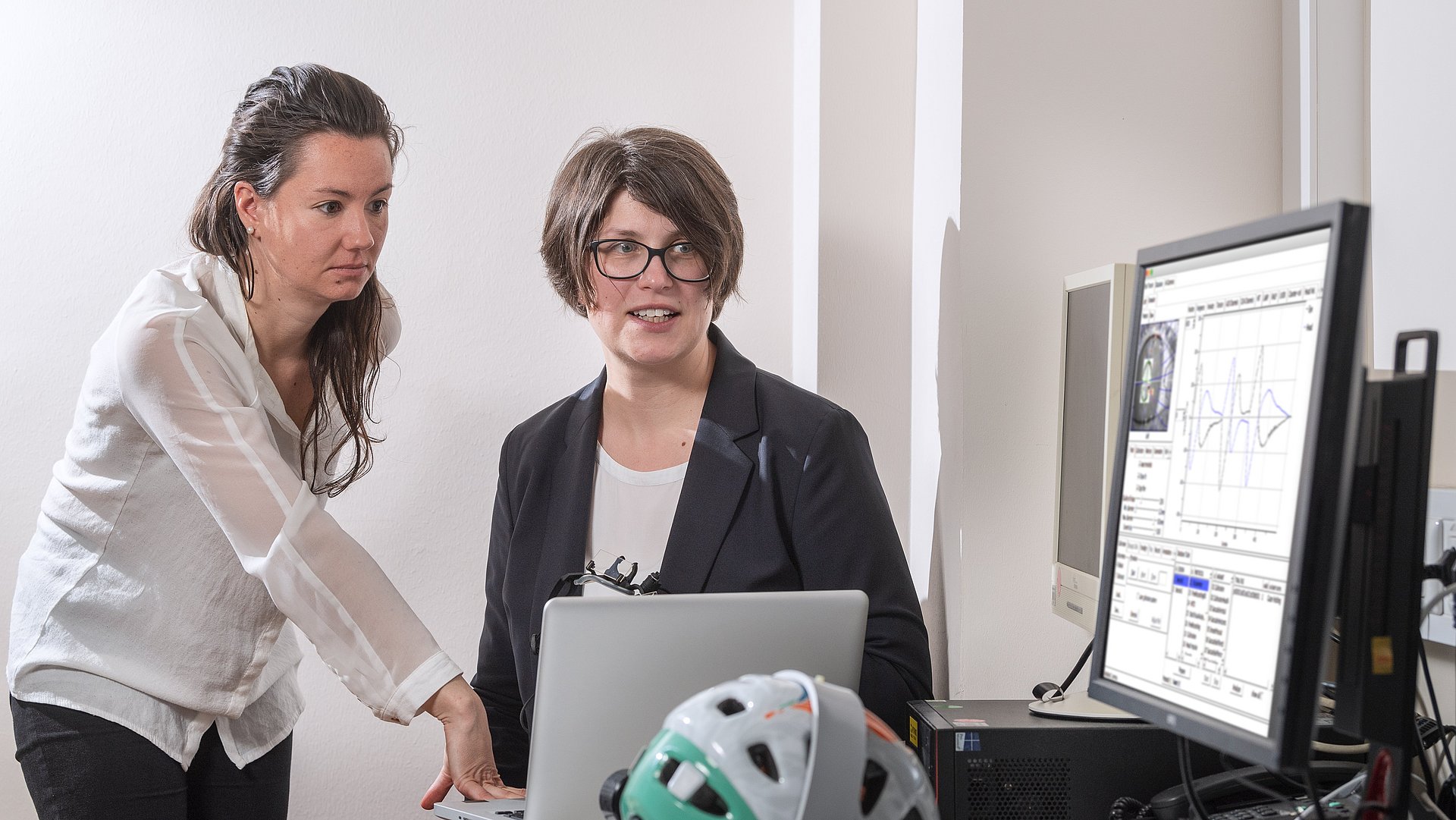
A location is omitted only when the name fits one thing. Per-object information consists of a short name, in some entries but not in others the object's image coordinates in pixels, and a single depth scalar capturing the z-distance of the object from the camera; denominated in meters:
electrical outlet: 1.23
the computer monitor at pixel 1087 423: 1.38
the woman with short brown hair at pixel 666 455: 1.54
